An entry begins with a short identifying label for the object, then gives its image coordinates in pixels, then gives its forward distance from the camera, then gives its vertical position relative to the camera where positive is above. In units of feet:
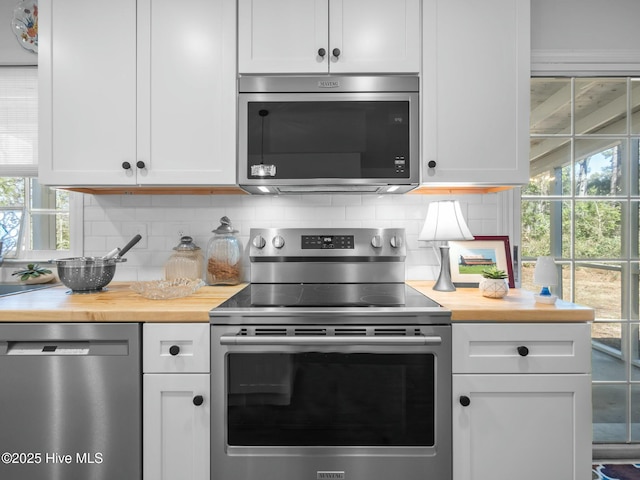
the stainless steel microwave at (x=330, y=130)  5.56 +1.60
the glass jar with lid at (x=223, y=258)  6.39 -0.32
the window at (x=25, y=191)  6.86 +0.86
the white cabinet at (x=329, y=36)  5.58 +3.00
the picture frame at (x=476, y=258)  6.29 -0.30
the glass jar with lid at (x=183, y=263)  6.45 -0.42
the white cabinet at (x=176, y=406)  4.57 -2.02
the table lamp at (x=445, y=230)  5.79 +0.15
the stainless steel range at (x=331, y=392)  4.53 -1.85
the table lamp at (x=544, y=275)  5.05 -0.46
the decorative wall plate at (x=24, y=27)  6.77 +3.76
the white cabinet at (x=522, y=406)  4.59 -2.00
